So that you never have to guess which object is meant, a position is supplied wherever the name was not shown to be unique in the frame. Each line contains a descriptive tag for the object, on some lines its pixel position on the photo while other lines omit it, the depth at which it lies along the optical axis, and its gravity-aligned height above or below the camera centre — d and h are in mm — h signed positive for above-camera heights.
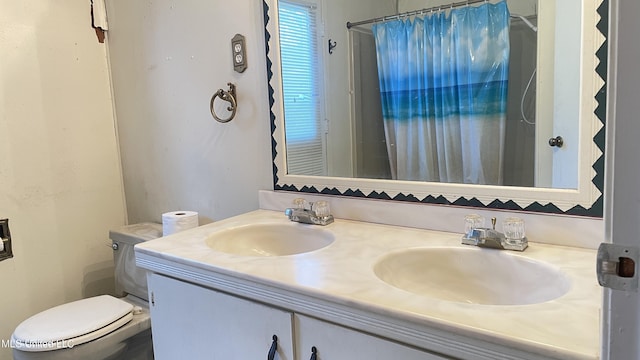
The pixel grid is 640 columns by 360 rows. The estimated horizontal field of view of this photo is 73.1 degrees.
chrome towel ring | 1692 +172
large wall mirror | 1048 +89
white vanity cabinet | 835 -429
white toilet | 1472 -636
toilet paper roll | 1673 -305
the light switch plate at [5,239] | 1835 -365
